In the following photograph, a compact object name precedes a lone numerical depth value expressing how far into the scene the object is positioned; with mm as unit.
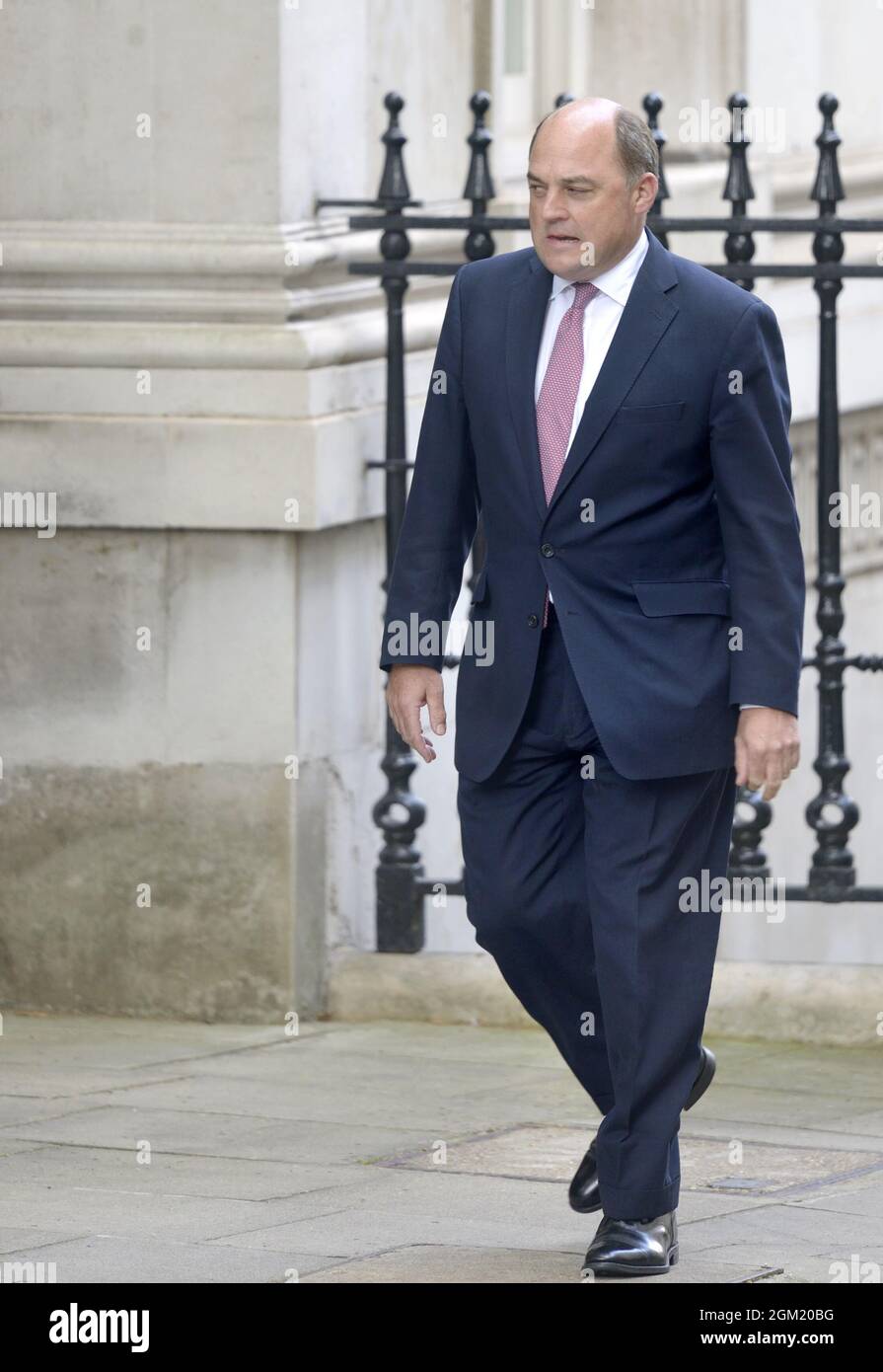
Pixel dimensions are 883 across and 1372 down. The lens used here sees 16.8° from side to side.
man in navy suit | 4871
